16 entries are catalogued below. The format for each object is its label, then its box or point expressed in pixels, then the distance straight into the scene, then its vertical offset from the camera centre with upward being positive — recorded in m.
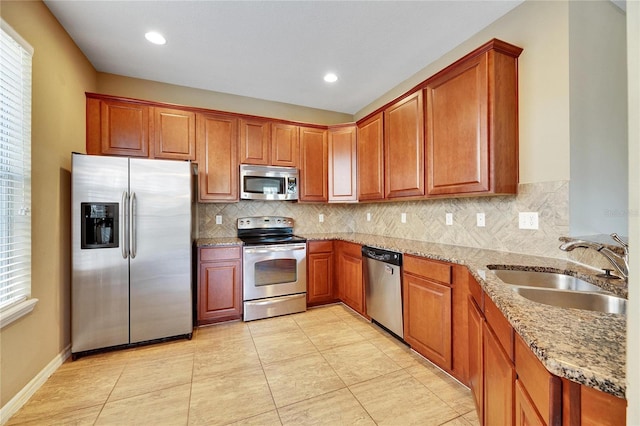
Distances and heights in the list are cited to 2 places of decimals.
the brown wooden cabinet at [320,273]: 3.36 -0.77
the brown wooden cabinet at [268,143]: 3.29 +0.92
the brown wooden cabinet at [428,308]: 1.94 -0.76
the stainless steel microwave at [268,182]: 3.26 +0.40
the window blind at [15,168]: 1.60 +0.30
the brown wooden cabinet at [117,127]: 2.68 +0.92
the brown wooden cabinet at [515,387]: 0.59 -0.54
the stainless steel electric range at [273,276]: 3.02 -0.75
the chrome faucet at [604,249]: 1.22 -0.18
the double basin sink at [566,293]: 1.16 -0.39
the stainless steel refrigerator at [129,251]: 2.25 -0.33
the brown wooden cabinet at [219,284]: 2.86 -0.78
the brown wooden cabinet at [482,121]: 1.89 +0.70
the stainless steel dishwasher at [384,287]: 2.41 -0.72
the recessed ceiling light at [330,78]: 3.05 +1.61
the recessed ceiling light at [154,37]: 2.33 +1.60
